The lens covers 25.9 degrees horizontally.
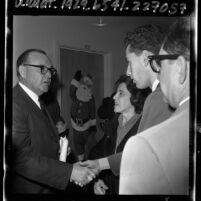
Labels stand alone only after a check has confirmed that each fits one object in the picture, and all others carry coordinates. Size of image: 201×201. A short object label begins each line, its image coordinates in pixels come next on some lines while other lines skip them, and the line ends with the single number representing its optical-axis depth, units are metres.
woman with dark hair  3.60
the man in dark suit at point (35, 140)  3.59
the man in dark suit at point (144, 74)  3.58
